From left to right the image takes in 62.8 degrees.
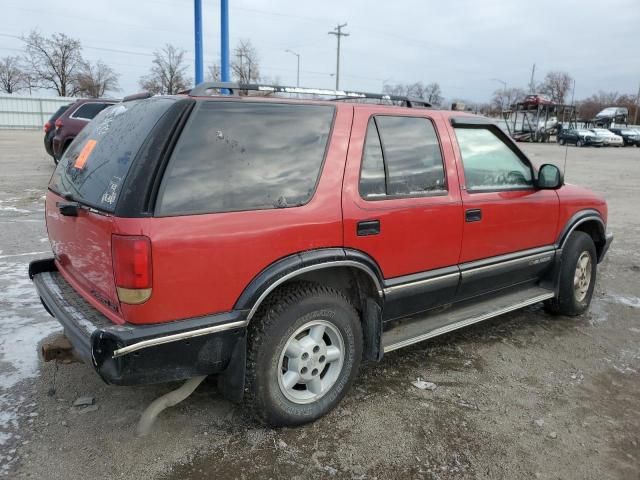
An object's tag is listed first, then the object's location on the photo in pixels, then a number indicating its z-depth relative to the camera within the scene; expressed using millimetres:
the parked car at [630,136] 42469
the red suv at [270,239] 2445
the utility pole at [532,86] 76744
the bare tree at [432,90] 73362
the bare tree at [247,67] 49312
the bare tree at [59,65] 60875
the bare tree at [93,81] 62562
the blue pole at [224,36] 10359
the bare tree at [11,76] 65188
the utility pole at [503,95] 87562
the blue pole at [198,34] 10281
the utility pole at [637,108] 69469
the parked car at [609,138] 39438
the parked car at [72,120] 12297
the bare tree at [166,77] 60062
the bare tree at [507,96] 86806
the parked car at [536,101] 41000
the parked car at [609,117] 55344
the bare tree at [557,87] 87875
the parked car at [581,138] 39000
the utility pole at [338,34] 54041
